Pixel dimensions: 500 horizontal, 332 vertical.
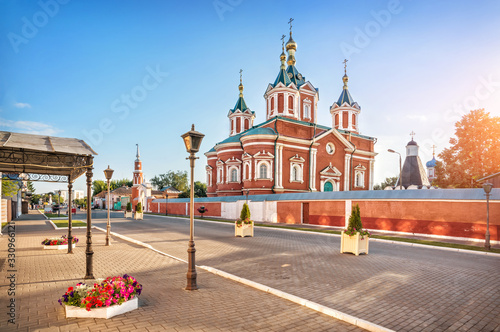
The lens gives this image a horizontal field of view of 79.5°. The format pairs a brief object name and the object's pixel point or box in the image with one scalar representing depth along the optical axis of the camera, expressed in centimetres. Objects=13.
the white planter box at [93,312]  541
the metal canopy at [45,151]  768
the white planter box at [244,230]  1792
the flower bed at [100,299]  542
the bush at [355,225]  1237
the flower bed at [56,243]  1269
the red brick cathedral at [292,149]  3450
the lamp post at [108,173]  1491
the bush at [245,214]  1871
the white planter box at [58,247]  1268
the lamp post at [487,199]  1386
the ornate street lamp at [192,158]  722
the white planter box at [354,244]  1208
